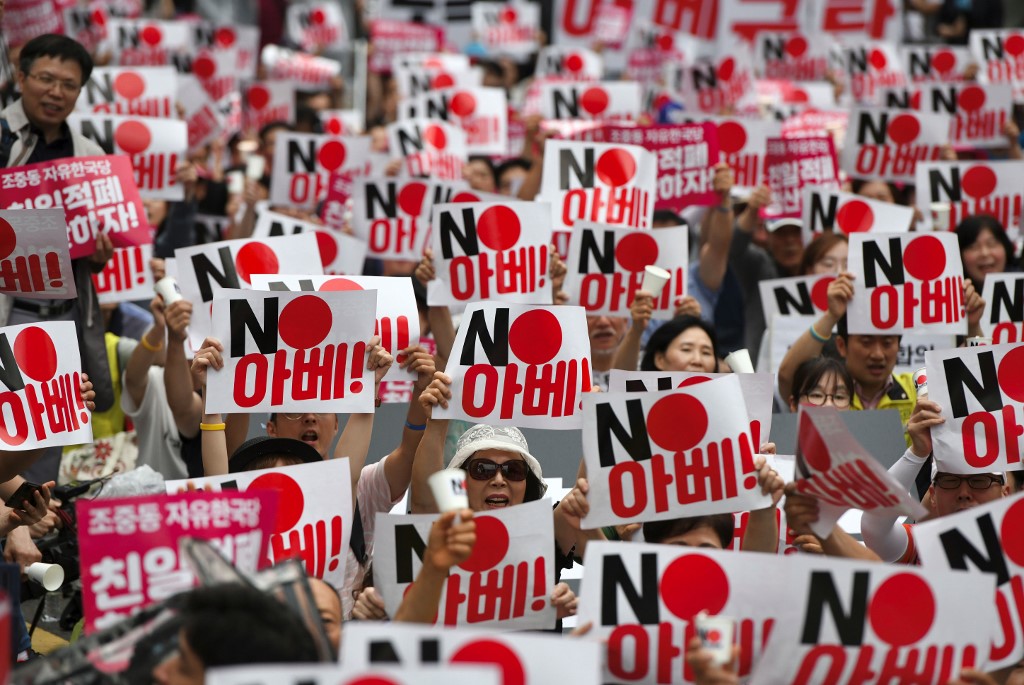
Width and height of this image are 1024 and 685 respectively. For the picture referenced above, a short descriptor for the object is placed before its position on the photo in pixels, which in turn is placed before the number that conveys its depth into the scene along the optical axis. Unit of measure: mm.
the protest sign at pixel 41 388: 10445
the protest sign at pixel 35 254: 11875
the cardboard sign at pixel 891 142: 19500
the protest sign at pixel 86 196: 12680
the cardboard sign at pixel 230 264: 12562
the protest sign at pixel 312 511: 9008
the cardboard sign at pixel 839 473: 8148
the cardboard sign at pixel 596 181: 16156
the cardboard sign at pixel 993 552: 8094
